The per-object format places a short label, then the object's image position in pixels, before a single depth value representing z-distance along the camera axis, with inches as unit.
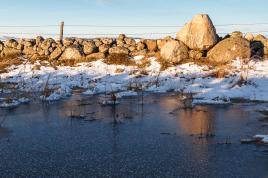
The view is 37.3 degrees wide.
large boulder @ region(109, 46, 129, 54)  882.8
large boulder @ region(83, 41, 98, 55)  901.2
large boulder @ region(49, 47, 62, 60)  907.4
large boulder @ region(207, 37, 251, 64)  787.4
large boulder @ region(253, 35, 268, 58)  843.0
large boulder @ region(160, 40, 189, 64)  807.1
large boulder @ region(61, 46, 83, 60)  889.5
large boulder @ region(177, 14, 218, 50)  826.2
